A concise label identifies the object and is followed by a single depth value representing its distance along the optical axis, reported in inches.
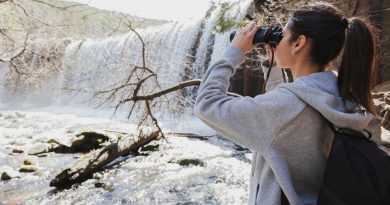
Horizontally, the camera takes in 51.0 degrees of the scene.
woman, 46.6
